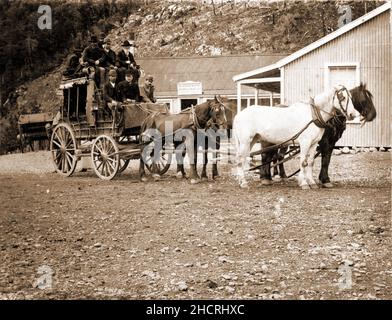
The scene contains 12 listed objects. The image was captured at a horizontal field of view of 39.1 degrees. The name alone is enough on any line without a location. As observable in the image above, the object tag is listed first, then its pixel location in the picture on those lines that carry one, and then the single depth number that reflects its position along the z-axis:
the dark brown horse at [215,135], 10.52
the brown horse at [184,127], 10.39
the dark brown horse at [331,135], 8.83
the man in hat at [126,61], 11.45
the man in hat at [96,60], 11.10
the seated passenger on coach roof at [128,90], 11.55
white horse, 9.12
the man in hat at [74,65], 11.37
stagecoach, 11.29
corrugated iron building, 13.77
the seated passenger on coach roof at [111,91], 11.13
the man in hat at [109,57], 11.27
